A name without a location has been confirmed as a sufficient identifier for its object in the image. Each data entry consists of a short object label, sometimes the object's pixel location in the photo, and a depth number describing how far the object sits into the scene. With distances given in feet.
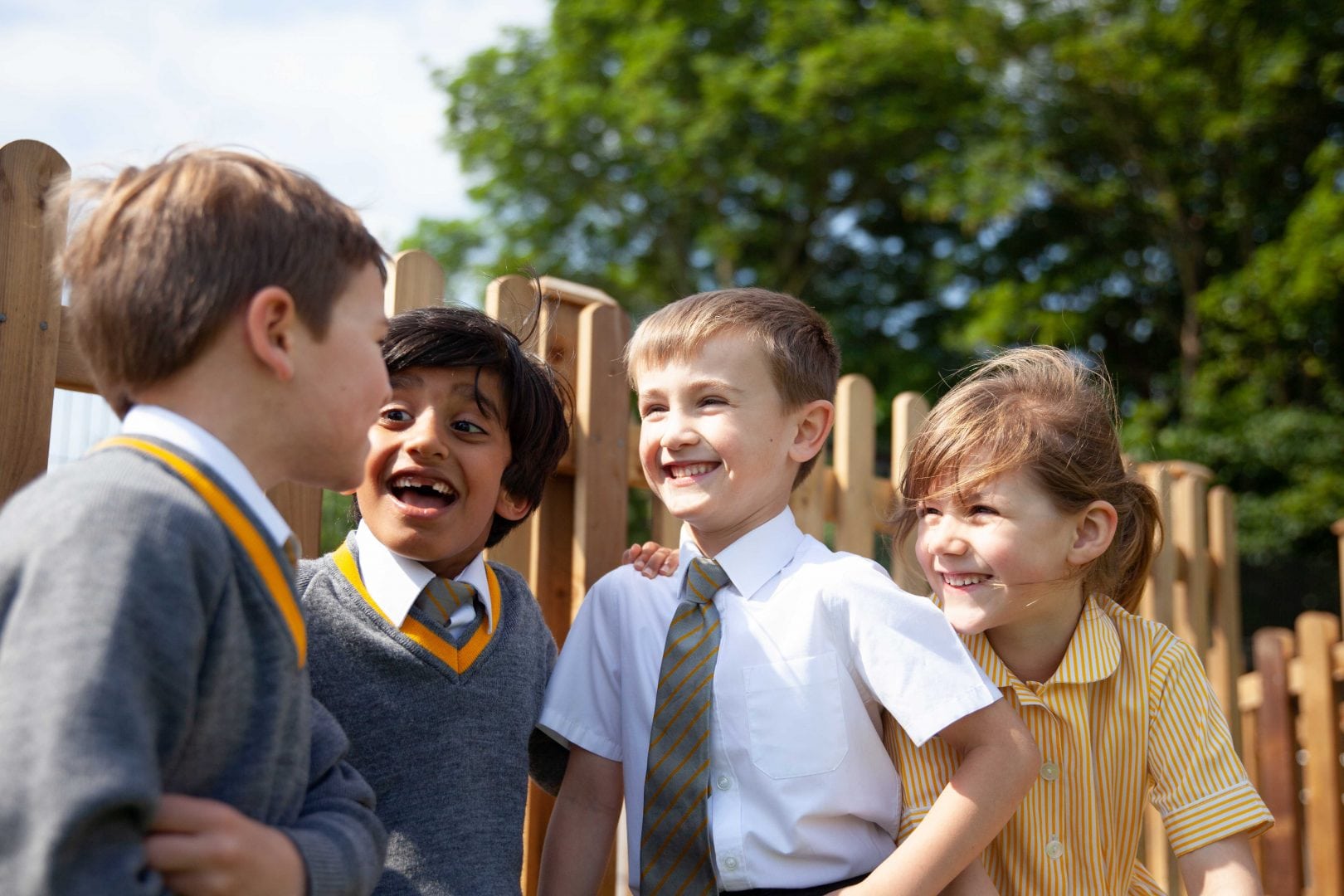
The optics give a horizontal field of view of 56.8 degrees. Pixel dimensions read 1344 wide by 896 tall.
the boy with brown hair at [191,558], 4.02
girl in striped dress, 7.73
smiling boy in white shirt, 7.05
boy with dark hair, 6.89
